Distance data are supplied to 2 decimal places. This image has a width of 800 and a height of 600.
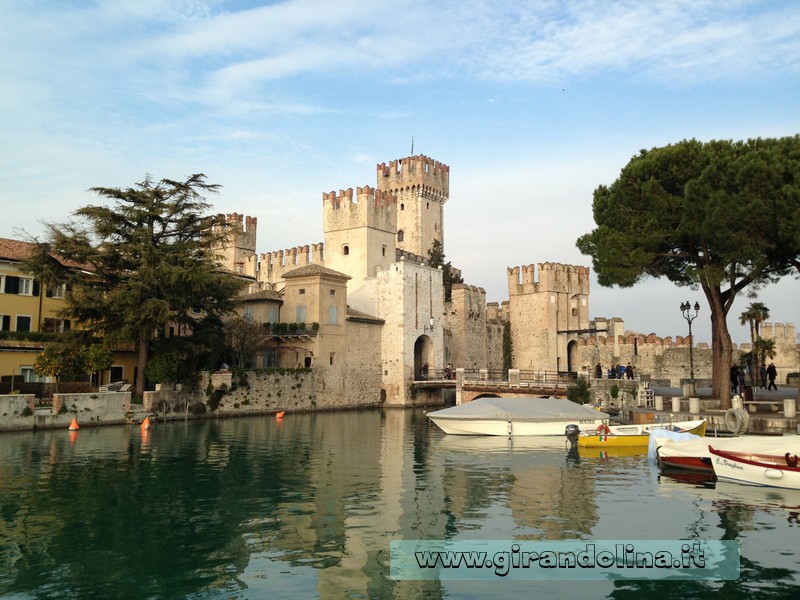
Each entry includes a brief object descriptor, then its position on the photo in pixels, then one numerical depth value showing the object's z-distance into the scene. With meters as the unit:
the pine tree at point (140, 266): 28.52
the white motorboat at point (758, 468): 14.34
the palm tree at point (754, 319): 36.56
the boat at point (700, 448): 14.71
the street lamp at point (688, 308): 29.68
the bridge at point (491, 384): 35.53
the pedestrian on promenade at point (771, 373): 31.75
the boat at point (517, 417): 24.67
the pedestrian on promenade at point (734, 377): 27.47
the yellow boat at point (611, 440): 21.61
